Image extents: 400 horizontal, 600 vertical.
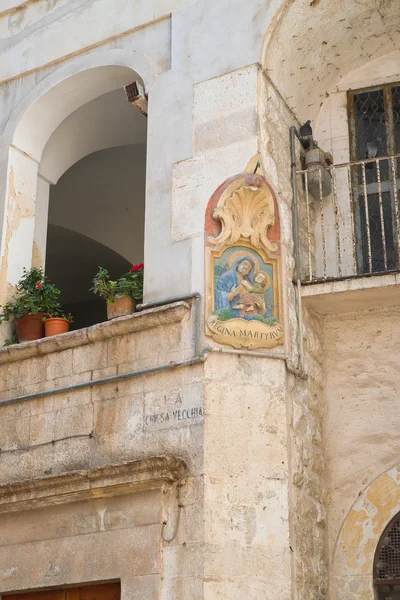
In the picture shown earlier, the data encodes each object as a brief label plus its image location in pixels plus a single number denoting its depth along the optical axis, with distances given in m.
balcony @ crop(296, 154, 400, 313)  8.40
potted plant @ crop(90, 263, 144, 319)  8.14
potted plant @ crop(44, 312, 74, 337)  8.56
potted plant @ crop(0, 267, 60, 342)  8.62
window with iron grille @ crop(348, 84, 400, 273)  8.60
